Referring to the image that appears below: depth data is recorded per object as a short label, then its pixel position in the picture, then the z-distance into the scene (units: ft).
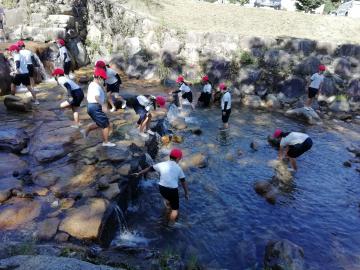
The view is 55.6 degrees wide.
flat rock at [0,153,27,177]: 25.37
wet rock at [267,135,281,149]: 40.30
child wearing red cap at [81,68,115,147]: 28.22
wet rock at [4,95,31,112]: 37.20
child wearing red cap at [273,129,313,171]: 32.89
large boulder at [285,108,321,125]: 50.10
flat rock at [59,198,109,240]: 20.38
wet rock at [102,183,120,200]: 23.75
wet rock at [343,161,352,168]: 37.30
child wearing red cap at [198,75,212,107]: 51.13
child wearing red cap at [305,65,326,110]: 50.26
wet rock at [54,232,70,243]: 19.61
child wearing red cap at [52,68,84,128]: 30.94
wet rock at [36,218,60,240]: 19.58
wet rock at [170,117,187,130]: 44.06
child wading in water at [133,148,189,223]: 24.08
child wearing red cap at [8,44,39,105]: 38.27
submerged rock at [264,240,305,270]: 21.38
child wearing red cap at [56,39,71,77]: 49.89
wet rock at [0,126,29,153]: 28.55
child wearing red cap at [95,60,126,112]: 39.60
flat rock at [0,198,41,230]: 20.24
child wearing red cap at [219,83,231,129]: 41.98
